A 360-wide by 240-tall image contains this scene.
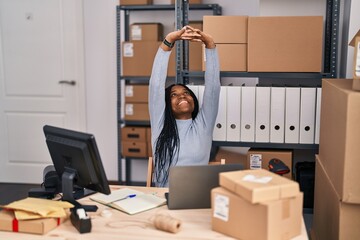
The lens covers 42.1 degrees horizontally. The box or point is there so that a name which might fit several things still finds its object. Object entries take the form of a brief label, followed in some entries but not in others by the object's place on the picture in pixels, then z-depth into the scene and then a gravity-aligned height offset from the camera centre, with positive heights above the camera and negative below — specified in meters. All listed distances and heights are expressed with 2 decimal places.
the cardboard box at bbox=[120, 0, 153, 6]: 4.15 +0.50
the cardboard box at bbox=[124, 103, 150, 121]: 4.21 -0.47
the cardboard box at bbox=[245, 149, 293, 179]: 2.92 -0.61
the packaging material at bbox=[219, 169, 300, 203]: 1.50 -0.41
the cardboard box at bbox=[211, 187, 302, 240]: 1.50 -0.52
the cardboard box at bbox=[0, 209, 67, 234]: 1.68 -0.60
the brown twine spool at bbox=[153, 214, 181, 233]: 1.66 -0.58
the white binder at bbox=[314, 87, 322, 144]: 2.81 -0.30
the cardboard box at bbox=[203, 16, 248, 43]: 2.93 +0.19
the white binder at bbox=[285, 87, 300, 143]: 2.83 -0.33
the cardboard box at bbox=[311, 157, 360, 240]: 1.88 -0.67
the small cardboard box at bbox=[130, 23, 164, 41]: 4.10 +0.24
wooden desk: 1.65 -0.62
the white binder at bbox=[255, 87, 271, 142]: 2.87 -0.34
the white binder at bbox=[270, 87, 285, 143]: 2.85 -0.34
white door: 4.51 -0.18
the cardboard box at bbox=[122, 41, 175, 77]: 4.12 +0.01
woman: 2.51 -0.32
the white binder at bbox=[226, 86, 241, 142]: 2.90 -0.33
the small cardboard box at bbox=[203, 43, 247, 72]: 2.96 +0.01
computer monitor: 1.77 -0.40
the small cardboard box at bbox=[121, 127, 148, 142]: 4.22 -0.67
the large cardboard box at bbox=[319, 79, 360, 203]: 1.75 -0.32
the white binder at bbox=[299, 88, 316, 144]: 2.82 -0.34
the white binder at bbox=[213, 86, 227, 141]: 2.91 -0.39
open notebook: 1.92 -0.60
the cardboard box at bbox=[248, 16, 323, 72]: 2.83 +0.10
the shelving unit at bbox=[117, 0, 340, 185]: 2.90 -0.07
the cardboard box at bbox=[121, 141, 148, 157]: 4.26 -0.81
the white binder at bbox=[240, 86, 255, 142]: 2.88 -0.34
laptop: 1.86 -0.50
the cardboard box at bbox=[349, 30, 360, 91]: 1.79 -0.01
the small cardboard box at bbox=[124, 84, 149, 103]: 4.16 -0.30
